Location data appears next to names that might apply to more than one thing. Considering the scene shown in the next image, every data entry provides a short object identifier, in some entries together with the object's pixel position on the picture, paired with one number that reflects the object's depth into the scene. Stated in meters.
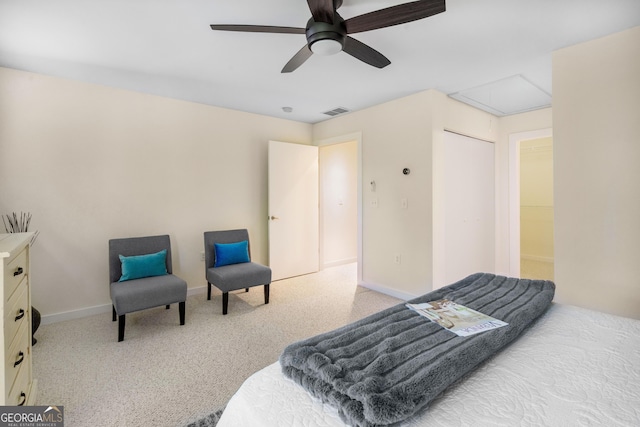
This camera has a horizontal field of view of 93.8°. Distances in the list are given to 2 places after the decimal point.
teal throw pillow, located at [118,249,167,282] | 3.01
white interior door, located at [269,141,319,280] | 4.39
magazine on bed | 1.32
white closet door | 3.68
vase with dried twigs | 2.81
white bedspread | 0.88
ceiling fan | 1.54
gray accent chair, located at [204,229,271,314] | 3.22
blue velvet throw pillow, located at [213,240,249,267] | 3.61
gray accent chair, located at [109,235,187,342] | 2.63
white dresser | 1.28
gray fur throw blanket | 0.87
